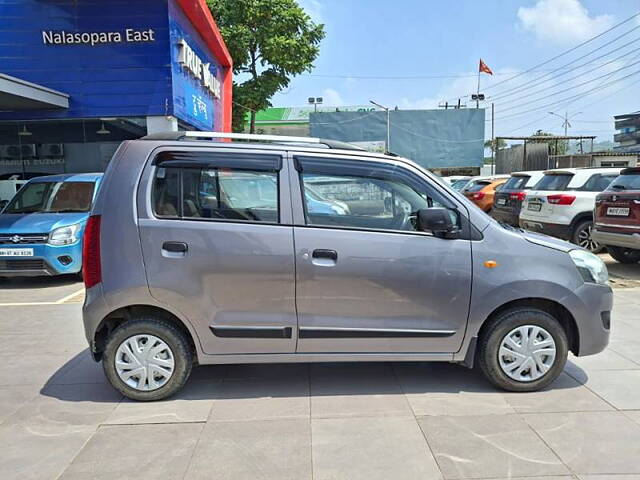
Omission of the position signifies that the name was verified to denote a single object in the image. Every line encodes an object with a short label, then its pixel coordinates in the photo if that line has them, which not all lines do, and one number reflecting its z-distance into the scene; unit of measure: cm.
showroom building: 1205
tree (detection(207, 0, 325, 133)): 2448
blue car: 750
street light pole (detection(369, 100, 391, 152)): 4003
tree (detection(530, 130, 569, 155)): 3197
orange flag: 4628
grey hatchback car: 361
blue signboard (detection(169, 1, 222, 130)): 1262
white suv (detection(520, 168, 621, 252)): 942
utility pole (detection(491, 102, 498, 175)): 3615
